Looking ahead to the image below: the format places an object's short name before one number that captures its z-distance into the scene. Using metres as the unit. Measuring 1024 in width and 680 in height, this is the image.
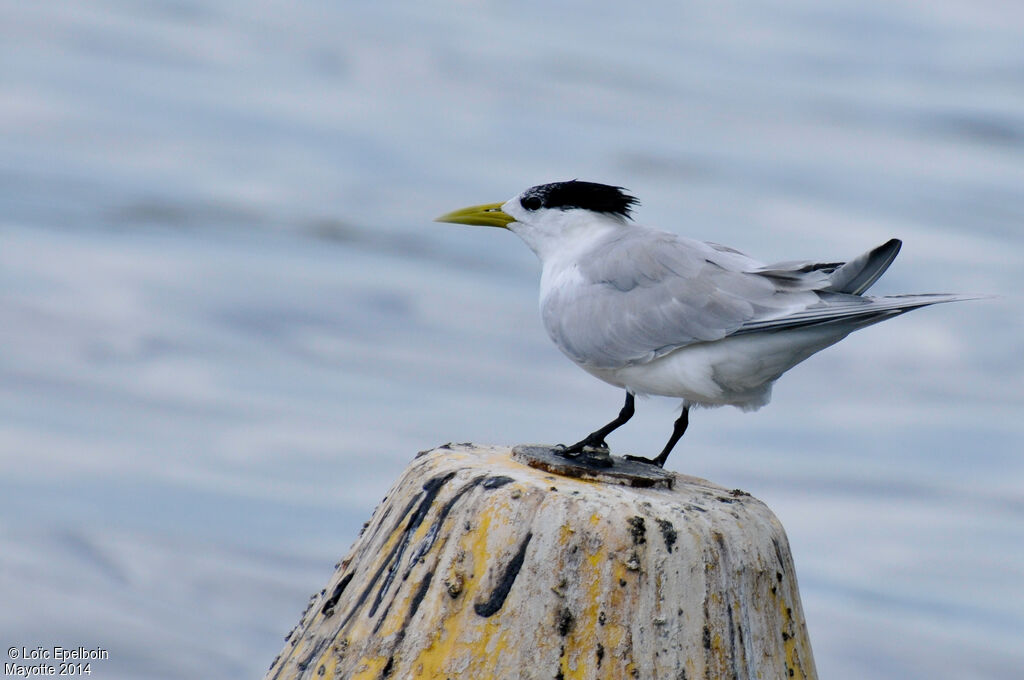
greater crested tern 8.55
